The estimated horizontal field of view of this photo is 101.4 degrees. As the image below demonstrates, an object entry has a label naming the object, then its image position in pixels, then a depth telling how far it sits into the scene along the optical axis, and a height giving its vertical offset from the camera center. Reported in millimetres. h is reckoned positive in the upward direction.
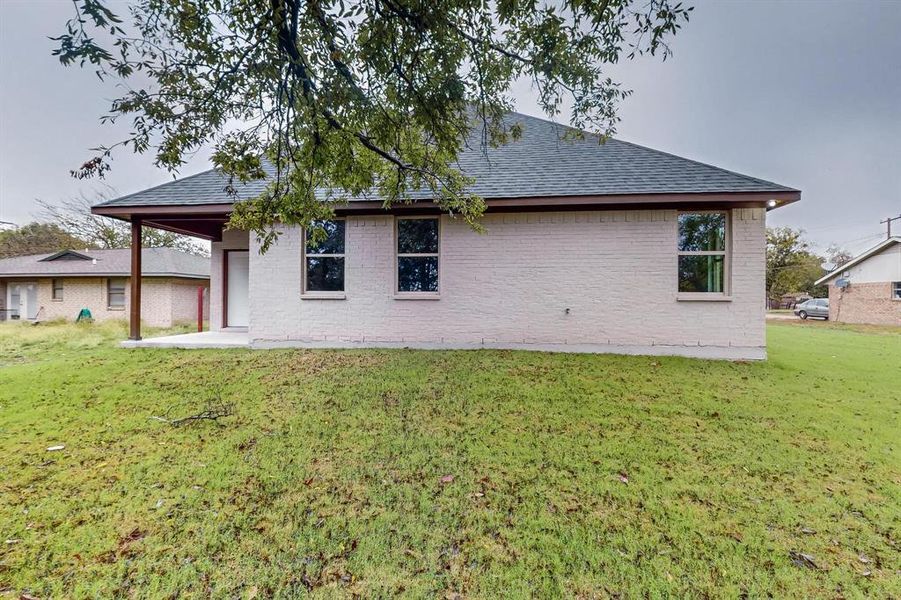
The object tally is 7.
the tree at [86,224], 26891 +5568
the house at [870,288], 20016 +761
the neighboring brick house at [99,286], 16031 +562
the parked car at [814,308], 24688 -525
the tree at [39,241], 27953 +4367
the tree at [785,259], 33438 +3785
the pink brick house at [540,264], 6781 +698
